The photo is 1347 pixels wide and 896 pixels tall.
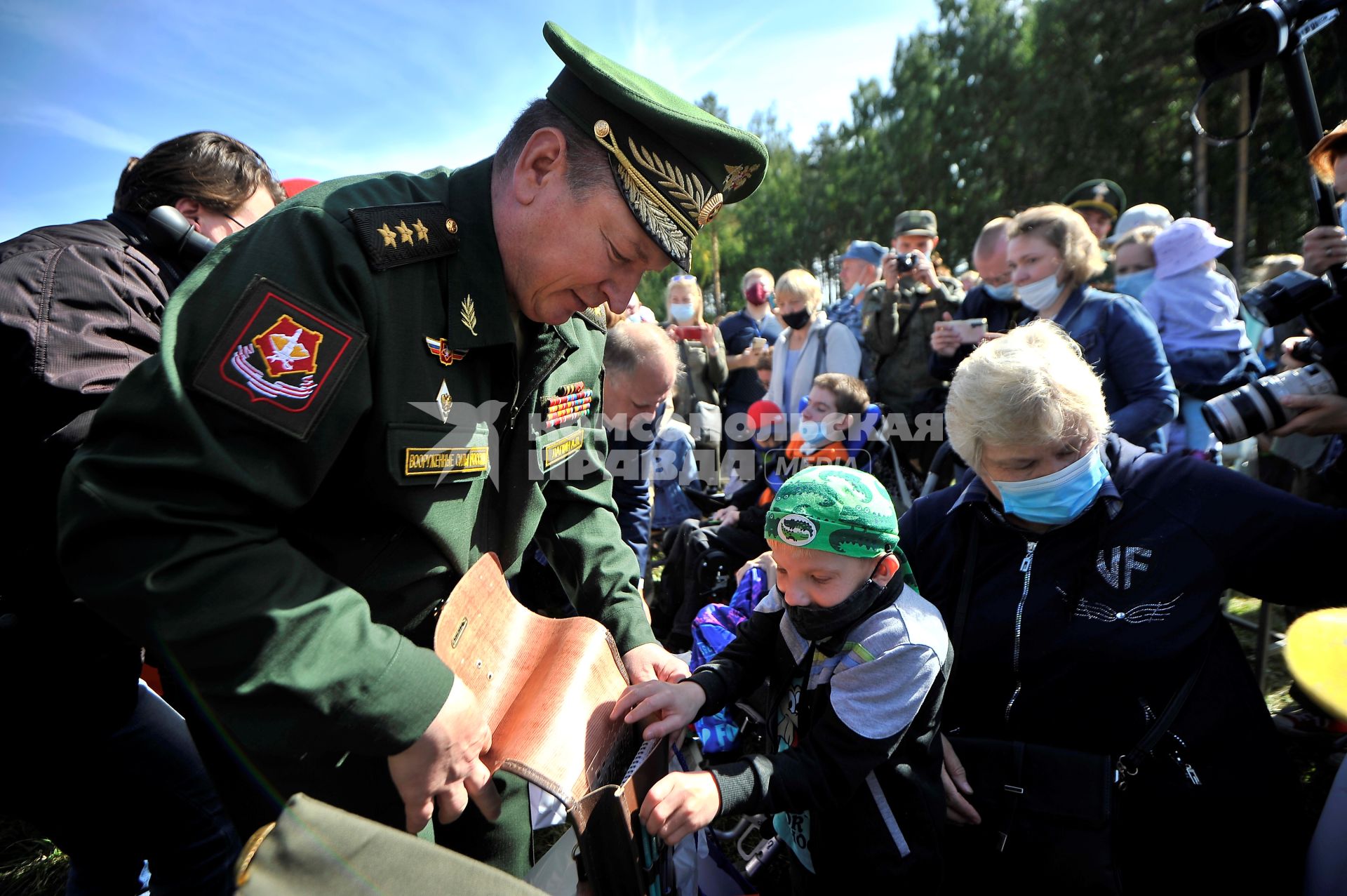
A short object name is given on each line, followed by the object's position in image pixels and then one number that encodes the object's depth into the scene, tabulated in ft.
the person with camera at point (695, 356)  20.04
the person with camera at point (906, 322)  16.43
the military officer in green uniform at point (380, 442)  3.18
